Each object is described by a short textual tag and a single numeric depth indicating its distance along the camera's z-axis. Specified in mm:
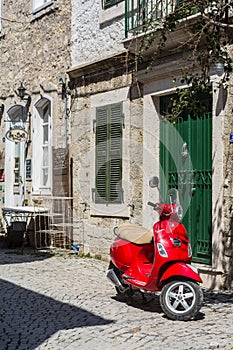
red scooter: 6500
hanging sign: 14031
